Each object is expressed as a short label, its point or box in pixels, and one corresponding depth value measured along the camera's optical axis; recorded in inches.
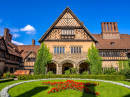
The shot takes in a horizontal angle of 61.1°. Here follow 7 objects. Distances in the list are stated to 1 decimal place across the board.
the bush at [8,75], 883.5
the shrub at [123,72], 797.0
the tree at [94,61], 867.9
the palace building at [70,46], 916.0
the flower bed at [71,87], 402.7
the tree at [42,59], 864.3
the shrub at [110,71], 824.3
